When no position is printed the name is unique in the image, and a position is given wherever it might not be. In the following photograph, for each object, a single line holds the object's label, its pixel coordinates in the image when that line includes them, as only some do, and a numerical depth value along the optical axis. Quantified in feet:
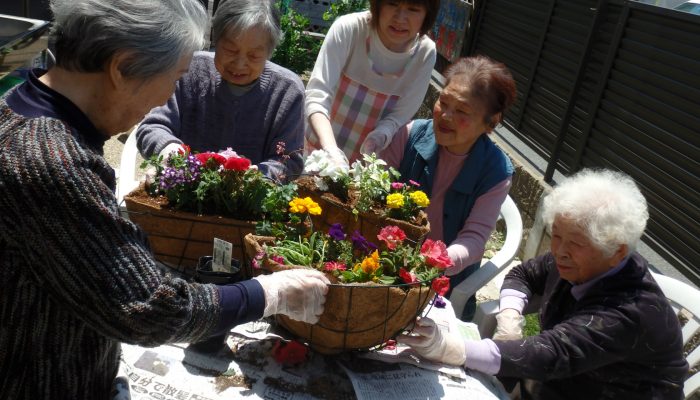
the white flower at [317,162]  6.34
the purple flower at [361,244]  5.42
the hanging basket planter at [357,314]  4.93
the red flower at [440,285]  5.13
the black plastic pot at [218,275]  5.30
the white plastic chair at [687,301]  7.68
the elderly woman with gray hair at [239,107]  7.41
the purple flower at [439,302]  6.42
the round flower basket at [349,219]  6.12
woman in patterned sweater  3.57
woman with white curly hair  6.13
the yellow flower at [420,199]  6.25
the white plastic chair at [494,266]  8.11
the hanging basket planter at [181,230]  5.80
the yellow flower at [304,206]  5.51
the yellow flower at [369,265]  5.05
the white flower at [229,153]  6.19
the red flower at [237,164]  5.91
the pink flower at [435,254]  5.27
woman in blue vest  7.90
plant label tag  5.30
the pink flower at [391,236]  5.39
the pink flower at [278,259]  5.16
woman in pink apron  8.88
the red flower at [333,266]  5.11
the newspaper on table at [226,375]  5.07
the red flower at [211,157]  6.06
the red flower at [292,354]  5.39
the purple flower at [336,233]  5.40
